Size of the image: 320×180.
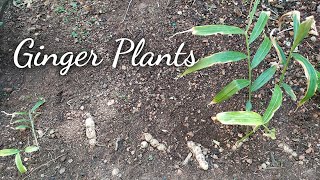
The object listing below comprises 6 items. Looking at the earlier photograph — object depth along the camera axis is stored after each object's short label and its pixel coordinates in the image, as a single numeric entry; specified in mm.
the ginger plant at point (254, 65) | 1141
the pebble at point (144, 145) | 1437
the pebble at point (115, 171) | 1382
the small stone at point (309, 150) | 1411
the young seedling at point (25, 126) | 1290
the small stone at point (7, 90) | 1592
